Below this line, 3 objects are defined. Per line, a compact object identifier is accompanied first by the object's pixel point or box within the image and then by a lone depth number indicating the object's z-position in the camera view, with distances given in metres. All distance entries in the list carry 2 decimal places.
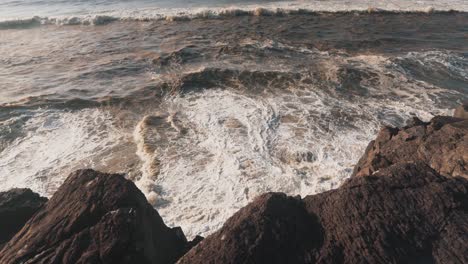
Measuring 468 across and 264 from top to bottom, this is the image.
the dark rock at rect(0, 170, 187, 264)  3.67
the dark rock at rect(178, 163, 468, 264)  3.57
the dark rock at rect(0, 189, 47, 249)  4.80
